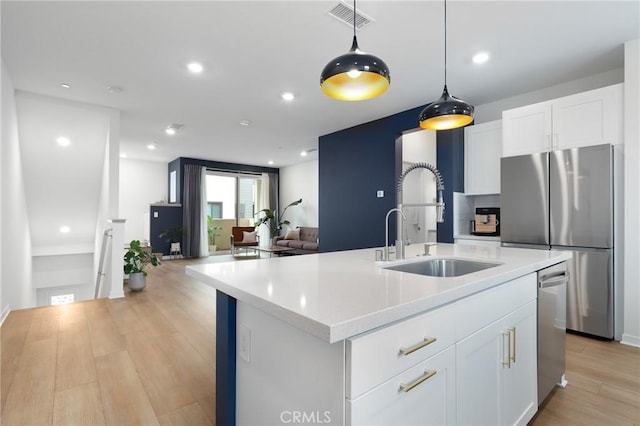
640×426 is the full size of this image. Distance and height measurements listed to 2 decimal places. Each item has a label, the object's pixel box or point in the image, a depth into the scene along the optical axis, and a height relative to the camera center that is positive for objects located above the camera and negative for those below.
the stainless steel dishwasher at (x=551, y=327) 1.69 -0.67
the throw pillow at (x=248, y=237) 8.12 -0.69
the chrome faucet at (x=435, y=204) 1.74 +0.04
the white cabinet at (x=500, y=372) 1.15 -0.69
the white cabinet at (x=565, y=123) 2.84 +0.89
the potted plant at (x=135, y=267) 4.39 -0.80
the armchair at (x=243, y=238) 7.95 -0.71
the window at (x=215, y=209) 9.00 +0.06
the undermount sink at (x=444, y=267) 1.73 -0.32
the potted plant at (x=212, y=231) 8.89 -0.58
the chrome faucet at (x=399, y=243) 1.77 -0.19
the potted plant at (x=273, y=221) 9.05 -0.29
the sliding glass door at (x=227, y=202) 8.96 +0.27
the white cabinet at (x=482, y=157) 3.96 +0.72
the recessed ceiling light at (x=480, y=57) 2.95 +1.50
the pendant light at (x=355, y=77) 1.43 +0.69
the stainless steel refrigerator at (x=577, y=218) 2.79 -0.07
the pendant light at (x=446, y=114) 1.93 +0.64
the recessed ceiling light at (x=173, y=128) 5.20 +1.44
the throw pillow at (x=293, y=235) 8.33 -0.65
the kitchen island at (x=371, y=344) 0.80 -0.44
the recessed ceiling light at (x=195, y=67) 3.13 +1.49
